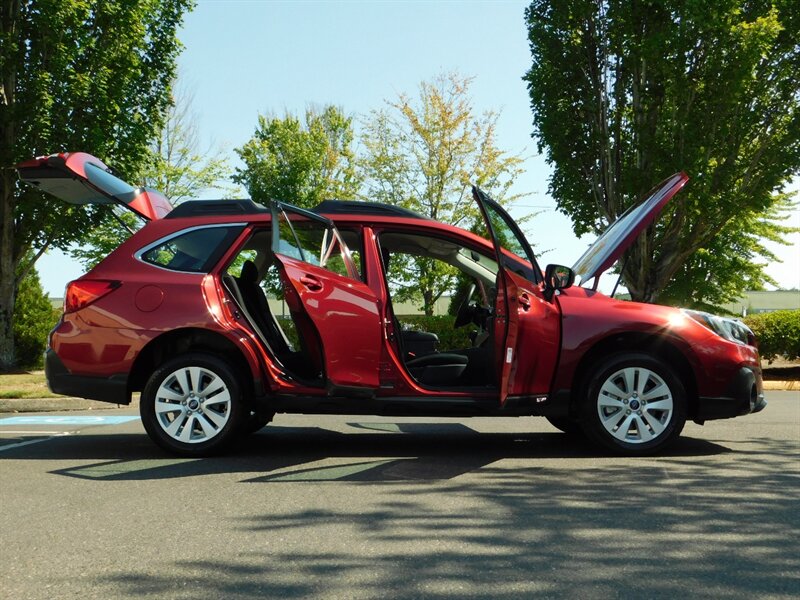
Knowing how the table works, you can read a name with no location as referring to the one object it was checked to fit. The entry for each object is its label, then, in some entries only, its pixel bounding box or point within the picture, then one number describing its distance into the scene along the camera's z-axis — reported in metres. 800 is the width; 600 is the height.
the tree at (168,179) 29.58
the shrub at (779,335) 18.05
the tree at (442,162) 29.19
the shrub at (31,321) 21.33
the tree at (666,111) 17.19
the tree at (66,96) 18.61
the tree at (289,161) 38.00
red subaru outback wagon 6.03
